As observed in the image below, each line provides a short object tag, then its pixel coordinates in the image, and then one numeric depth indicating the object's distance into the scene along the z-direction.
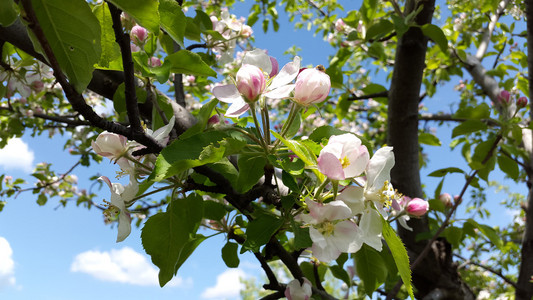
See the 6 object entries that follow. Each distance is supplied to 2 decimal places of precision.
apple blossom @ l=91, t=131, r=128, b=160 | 0.25
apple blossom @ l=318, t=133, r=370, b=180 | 0.20
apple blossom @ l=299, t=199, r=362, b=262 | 0.22
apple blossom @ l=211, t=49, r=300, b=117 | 0.22
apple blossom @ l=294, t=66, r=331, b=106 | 0.22
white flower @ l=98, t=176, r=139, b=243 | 0.25
